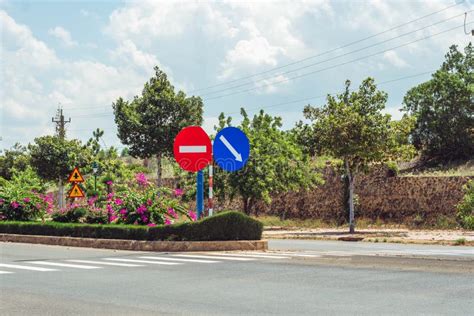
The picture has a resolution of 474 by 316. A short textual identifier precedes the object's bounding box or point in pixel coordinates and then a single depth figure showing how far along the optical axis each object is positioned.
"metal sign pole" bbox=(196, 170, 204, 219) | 18.34
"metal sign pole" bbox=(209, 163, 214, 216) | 17.23
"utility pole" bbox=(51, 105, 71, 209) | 55.46
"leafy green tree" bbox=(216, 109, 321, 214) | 36.25
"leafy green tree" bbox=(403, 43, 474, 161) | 43.19
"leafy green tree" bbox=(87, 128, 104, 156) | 59.89
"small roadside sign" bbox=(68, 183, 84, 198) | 30.22
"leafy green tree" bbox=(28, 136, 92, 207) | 54.19
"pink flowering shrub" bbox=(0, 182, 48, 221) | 26.95
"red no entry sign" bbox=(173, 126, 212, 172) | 17.42
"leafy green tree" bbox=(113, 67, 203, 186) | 47.62
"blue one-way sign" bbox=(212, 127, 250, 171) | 16.08
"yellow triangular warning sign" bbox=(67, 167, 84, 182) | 29.62
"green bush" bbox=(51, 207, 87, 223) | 23.07
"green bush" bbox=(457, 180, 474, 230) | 30.89
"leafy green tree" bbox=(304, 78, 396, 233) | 30.19
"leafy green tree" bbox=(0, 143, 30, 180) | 76.81
